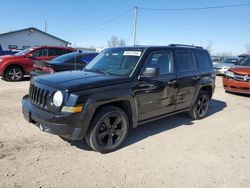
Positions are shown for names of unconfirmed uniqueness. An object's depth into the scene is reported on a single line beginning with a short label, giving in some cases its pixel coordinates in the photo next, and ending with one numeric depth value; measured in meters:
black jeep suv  2.83
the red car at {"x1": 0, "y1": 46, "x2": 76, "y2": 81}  8.60
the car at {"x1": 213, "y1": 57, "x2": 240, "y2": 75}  13.45
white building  27.99
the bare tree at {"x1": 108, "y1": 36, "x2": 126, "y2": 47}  65.02
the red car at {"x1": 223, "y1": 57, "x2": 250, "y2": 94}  7.31
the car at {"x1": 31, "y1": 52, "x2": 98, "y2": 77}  7.03
